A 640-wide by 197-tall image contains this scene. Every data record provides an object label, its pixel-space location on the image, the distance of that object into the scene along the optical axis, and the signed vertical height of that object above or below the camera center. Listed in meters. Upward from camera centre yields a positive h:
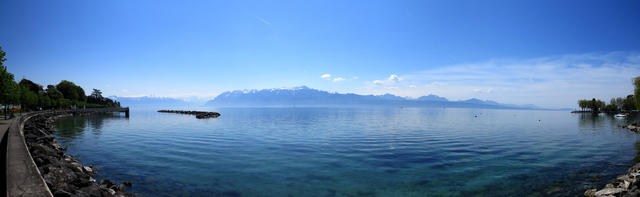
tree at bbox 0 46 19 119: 38.42 +2.94
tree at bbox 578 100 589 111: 181.56 +2.21
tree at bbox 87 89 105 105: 174.38 +3.60
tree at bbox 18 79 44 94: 117.51 +7.49
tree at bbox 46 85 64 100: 123.81 +4.51
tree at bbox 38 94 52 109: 95.49 +0.80
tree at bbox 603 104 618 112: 178.75 -0.15
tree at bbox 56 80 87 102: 140.25 +6.64
